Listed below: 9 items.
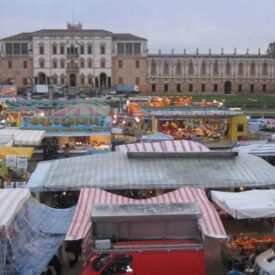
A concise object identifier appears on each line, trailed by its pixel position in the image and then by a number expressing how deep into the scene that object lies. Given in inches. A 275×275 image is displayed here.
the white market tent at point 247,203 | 445.4
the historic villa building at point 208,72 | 3521.2
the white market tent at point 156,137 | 953.1
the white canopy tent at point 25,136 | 825.3
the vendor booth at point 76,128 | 991.0
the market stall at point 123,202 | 397.4
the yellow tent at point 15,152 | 693.0
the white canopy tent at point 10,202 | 376.4
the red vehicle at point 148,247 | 370.9
